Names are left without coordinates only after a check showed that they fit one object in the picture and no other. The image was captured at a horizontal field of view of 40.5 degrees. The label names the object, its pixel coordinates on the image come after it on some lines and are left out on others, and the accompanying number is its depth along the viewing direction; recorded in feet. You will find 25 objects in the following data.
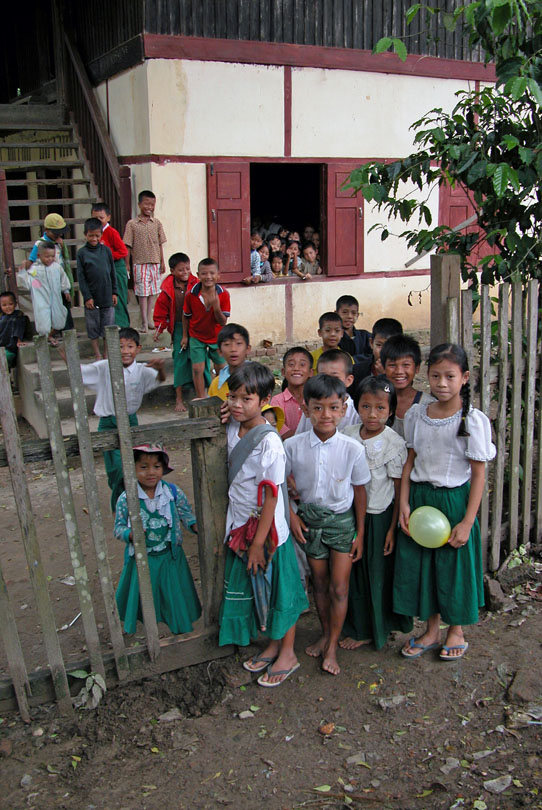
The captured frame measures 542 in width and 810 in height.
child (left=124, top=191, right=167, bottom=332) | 26.71
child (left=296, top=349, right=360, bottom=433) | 11.95
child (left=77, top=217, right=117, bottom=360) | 23.73
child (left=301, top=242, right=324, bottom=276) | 33.04
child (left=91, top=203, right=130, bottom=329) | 25.73
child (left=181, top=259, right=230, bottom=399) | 20.85
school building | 27.43
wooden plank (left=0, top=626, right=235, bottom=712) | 9.71
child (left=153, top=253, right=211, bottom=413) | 22.71
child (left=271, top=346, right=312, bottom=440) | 12.99
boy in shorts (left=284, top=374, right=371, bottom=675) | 10.31
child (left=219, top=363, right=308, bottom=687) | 9.88
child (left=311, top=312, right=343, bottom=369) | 14.89
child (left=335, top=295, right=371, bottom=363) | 16.17
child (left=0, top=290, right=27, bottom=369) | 24.66
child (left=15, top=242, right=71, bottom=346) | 23.86
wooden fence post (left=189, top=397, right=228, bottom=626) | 10.18
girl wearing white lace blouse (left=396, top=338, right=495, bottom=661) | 10.39
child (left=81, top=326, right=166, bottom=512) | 14.35
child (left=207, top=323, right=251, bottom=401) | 14.03
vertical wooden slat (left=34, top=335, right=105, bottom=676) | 8.69
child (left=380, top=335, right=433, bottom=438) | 11.54
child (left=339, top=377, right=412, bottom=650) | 10.85
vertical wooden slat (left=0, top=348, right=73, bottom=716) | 8.70
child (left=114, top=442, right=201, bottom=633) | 10.77
